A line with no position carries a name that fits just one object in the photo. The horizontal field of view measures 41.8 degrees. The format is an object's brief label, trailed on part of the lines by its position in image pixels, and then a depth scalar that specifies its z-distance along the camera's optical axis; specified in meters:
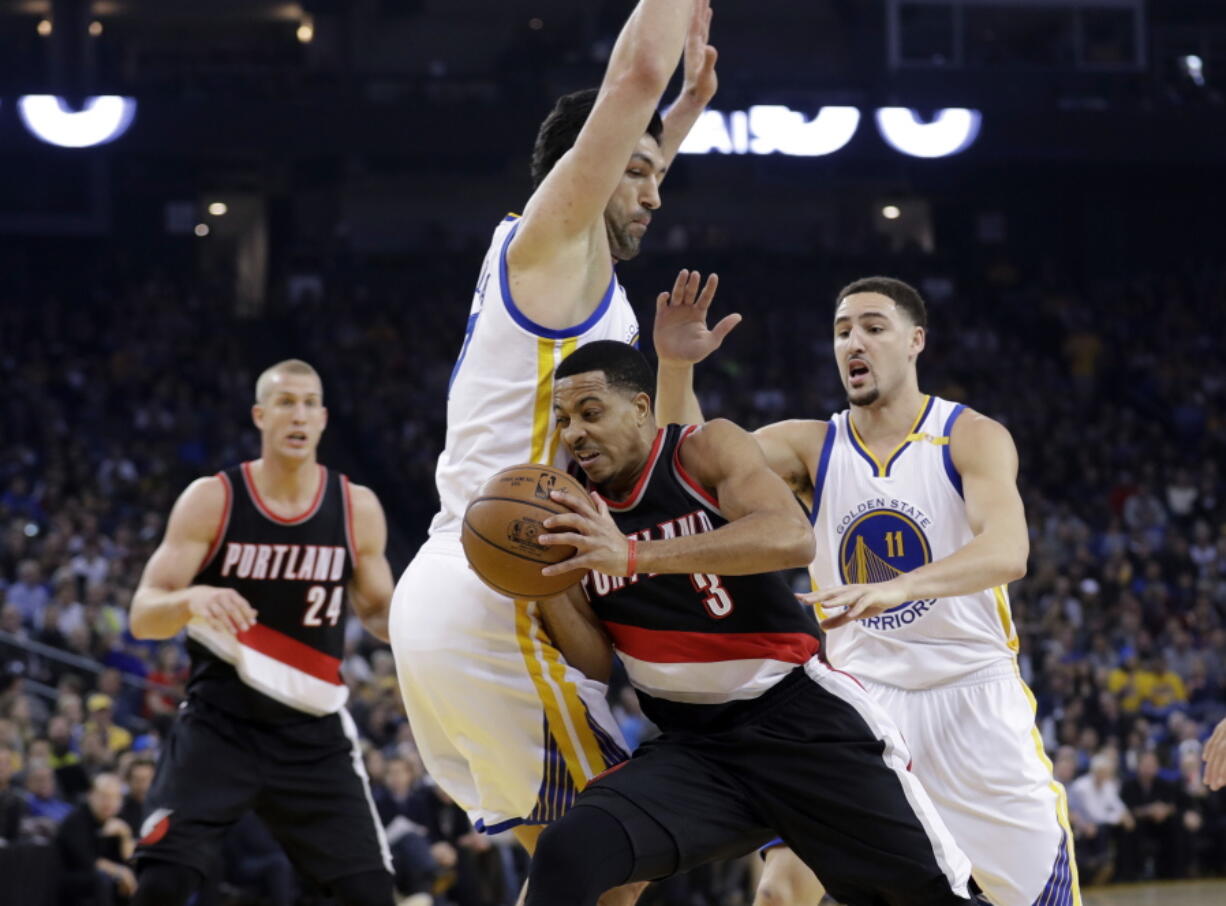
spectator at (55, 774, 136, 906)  9.04
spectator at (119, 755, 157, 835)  9.44
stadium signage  19.86
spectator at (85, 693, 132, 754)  10.46
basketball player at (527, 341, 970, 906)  3.62
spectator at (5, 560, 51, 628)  13.38
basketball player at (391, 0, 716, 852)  3.66
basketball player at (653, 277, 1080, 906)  4.59
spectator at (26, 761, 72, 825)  9.58
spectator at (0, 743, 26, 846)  9.16
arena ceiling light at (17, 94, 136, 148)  18.42
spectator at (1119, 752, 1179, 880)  13.62
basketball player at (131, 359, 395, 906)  5.66
